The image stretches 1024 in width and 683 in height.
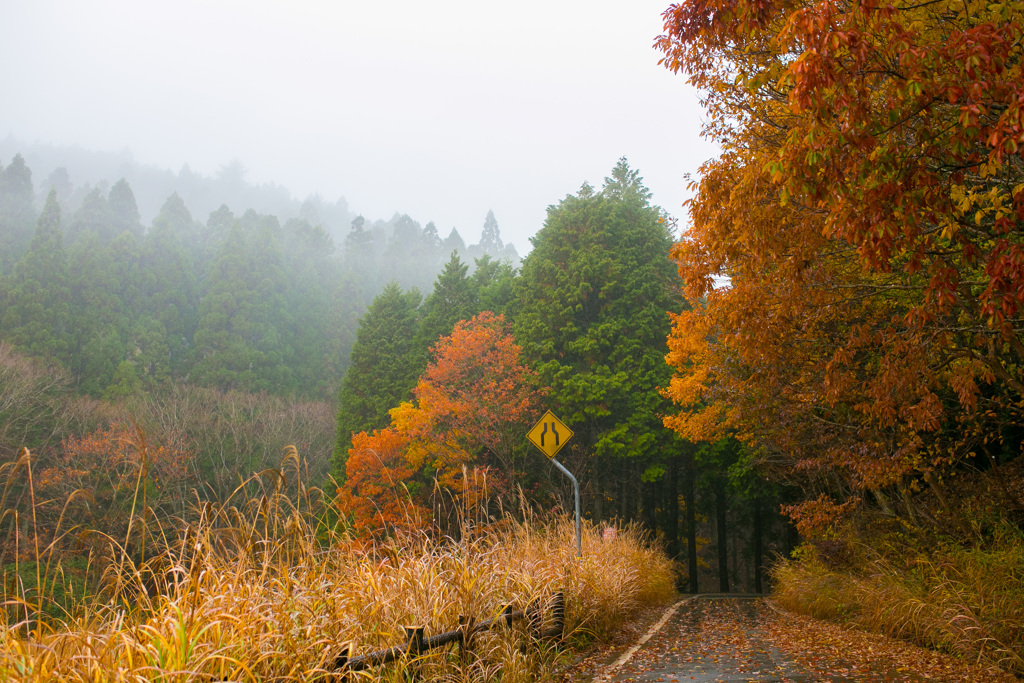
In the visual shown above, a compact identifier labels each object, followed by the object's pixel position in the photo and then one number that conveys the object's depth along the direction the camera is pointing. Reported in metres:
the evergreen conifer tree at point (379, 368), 33.72
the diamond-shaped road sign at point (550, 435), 10.54
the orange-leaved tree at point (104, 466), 26.62
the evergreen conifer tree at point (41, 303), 37.78
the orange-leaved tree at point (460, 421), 23.84
